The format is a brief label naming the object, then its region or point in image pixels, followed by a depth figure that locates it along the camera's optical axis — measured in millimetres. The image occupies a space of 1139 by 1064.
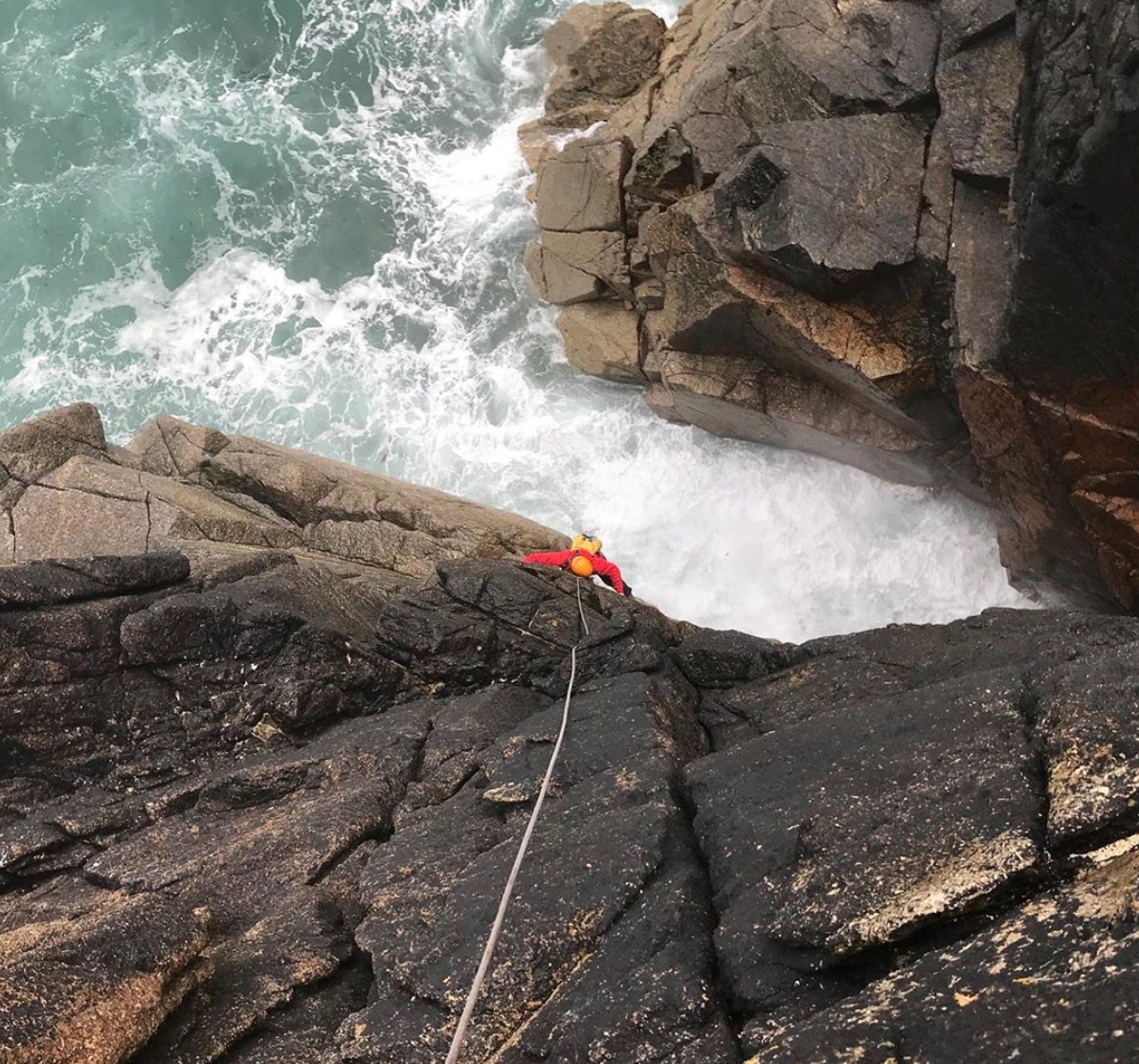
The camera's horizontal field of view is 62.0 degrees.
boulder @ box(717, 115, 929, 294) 14617
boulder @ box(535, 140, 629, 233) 19859
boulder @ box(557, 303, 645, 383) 20938
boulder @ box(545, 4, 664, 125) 23031
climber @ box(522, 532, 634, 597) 14836
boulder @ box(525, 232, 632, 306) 20016
